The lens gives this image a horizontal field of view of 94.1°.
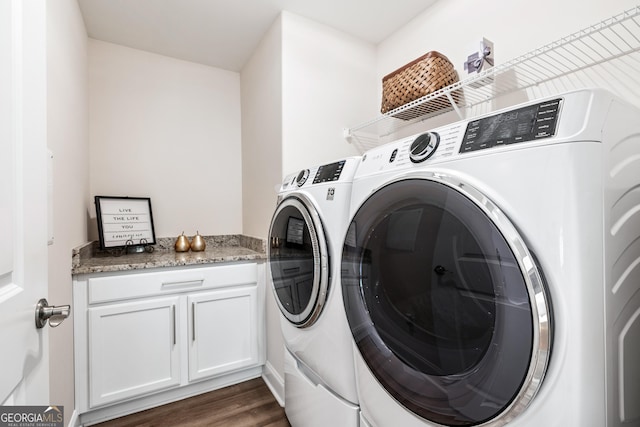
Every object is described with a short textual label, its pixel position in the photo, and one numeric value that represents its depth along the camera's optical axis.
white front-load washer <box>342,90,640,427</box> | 0.49
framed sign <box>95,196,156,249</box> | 2.02
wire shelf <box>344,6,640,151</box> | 1.04
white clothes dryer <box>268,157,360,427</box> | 1.05
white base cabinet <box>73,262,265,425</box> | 1.57
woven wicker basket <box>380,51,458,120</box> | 1.46
